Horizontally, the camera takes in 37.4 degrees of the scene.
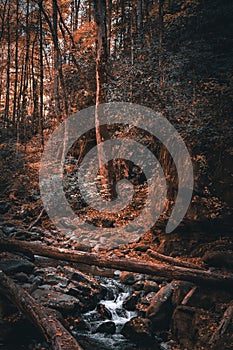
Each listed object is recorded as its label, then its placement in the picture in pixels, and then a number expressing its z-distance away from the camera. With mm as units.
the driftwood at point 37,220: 11227
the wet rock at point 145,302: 6996
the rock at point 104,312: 6796
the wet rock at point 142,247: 9188
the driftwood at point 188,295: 6284
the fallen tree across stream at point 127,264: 6199
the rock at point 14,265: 7410
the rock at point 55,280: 7420
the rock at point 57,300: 6410
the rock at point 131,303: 7055
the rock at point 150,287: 7501
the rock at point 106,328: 6348
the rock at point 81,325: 6301
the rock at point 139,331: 6098
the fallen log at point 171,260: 6804
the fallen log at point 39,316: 4670
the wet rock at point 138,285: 7691
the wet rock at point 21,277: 7188
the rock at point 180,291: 6473
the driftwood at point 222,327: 5246
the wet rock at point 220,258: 6537
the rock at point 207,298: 6059
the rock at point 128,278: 8016
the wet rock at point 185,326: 5723
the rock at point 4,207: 12717
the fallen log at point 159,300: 6500
